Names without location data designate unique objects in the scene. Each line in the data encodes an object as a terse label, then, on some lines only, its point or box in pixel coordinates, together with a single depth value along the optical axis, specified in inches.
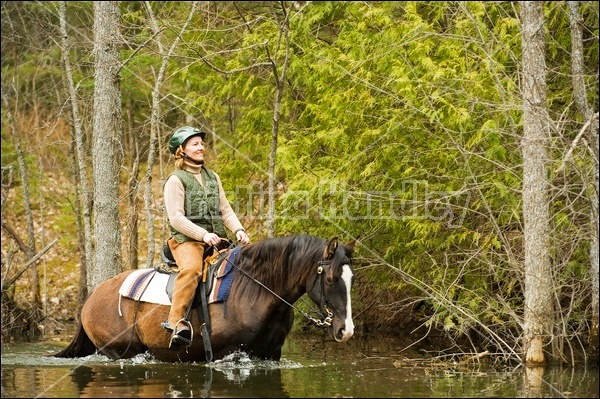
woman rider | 680.4
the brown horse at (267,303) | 640.4
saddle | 696.4
